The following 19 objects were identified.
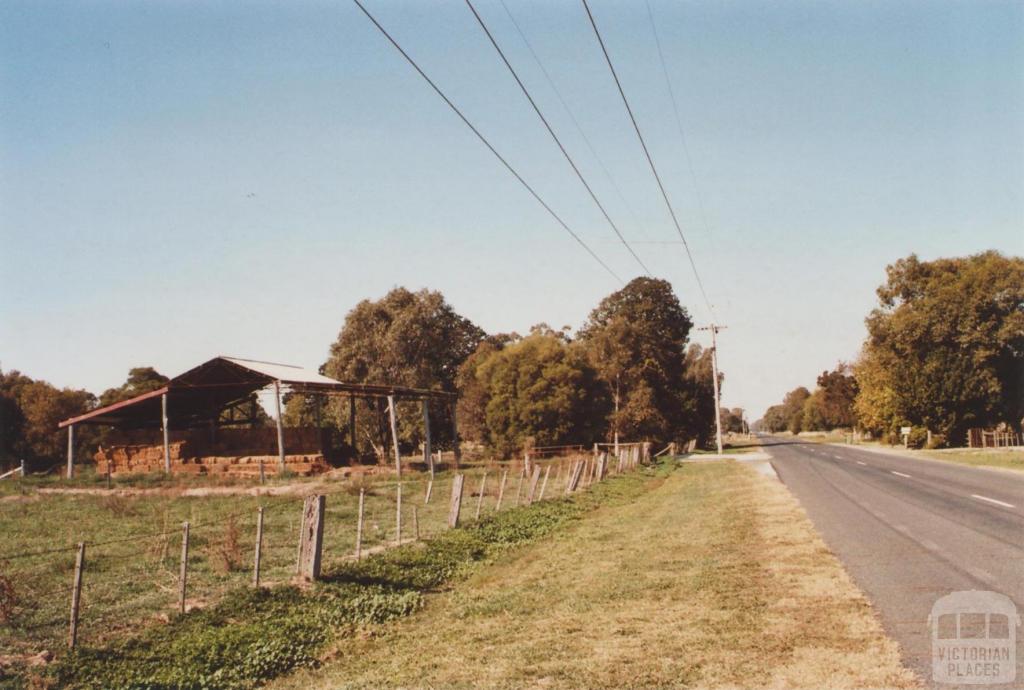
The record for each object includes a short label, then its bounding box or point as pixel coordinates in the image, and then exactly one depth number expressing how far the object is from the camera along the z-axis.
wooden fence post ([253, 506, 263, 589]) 11.35
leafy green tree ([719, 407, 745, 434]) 159.38
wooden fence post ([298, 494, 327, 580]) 12.05
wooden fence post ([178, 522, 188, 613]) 10.11
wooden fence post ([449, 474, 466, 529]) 17.72
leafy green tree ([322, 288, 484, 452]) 63.97
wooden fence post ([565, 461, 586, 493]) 27.40
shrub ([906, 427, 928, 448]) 58.09
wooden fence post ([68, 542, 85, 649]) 8.53
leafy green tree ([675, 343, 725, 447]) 73.94
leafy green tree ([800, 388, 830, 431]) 147.52
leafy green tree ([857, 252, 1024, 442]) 53.12
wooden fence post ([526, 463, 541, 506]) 23.36
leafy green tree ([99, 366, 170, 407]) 74.56
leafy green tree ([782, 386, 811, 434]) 188.00
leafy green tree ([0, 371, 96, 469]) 62.28
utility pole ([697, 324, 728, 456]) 62.50
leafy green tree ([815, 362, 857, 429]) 98.82
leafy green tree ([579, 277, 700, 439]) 59.03
